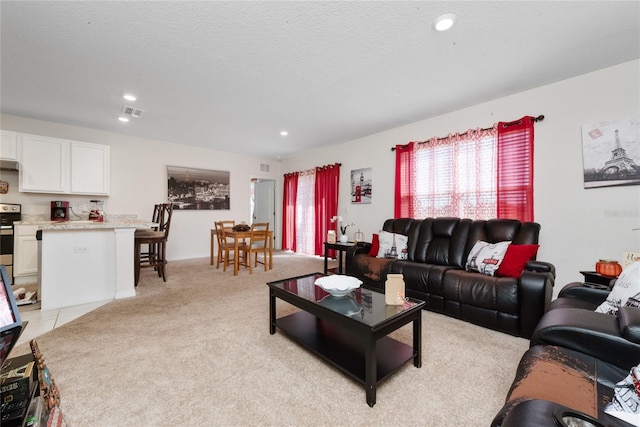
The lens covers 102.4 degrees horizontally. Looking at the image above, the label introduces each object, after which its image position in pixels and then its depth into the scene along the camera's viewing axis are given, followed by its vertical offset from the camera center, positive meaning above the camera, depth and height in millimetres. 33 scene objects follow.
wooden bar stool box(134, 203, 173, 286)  3596 -434
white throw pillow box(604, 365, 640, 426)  792 -602
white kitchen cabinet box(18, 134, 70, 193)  3674 +736
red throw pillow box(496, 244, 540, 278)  2391 -425
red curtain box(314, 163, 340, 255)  5363 +331
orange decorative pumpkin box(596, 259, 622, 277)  1979 -417
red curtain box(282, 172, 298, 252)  6505 +82
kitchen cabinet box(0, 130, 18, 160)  3529 +947
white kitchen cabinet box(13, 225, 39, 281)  3531 -518
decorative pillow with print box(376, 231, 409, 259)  3346 -405
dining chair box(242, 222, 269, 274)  4238 -457
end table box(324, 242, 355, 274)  4097 -543
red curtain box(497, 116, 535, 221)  2951 +538
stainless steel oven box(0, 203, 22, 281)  3549 -367
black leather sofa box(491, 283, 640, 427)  783 -612
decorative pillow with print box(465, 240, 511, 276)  2518 -430
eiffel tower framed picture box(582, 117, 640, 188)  2375 +602
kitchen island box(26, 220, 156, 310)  2725 -557
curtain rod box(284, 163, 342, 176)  5281 +1052
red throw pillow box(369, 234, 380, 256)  3531 -444
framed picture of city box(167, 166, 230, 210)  5336 +562
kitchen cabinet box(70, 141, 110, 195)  4039 +740
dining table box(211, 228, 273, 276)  4094 -342
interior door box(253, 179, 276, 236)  7023 +358
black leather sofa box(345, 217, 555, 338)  2137 -602
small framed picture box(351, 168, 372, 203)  4750 +545
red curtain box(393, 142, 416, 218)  4016 +533
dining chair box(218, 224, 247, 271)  4312 -544
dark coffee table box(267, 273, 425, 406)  1438 -770
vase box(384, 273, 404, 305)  1748 -522
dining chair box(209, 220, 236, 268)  4598 -512
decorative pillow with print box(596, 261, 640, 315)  1386 -415
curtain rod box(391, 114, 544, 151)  2873 +1087
